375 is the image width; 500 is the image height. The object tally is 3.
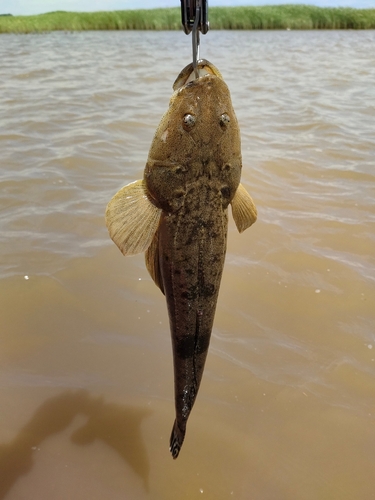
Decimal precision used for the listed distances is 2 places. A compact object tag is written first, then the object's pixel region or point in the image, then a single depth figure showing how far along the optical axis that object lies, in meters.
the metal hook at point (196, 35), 0.33
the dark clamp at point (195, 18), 0.33
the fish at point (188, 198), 0.38
